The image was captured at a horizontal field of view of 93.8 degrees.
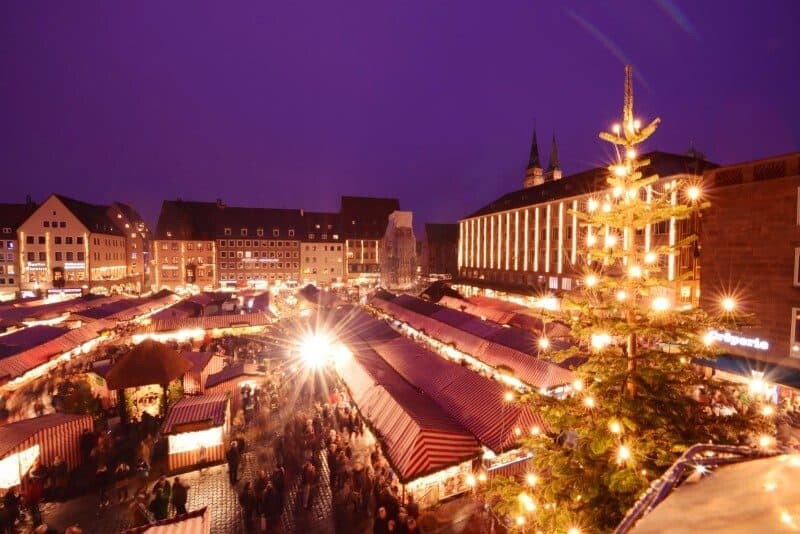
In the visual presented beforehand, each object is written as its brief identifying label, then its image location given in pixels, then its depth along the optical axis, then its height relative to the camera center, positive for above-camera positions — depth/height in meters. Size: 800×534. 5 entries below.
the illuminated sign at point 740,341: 14.98 -3.56
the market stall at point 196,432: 11.13 -5.37
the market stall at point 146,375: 13.23 -4.31
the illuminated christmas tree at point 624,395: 4.59 -1.83
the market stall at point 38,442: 9.45 -5.12
